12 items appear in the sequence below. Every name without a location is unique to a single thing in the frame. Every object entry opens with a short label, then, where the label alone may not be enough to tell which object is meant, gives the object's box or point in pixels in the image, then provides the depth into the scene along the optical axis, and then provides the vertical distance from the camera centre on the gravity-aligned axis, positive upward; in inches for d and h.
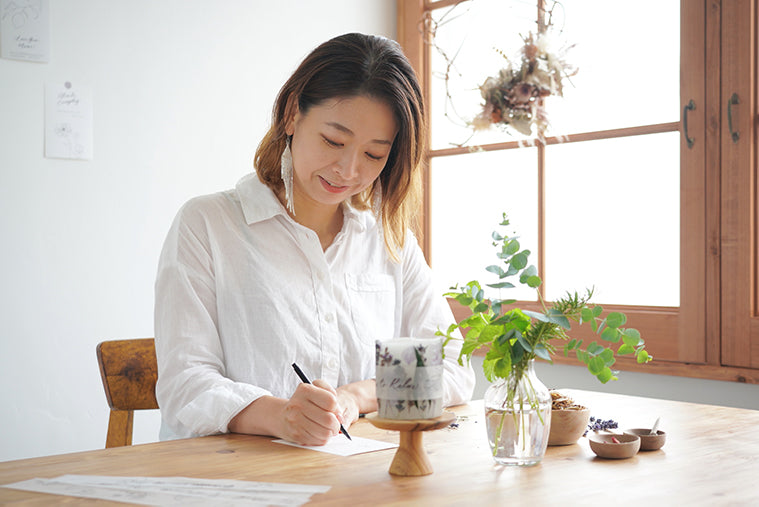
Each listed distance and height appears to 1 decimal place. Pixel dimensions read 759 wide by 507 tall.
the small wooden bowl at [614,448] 48.4 -11.8
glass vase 46.3 -9.5
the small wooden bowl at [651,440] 50.8 -11.9
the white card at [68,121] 107.0 +18.0
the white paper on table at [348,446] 50.2 -12.5
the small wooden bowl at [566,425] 51.9 -11.1
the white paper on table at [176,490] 38.7 -12.1
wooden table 40.1 -12.3
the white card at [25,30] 103.7 +29.4
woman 62.3 -0.4
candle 41.5 -6.5
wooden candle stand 43.8 -11.2
